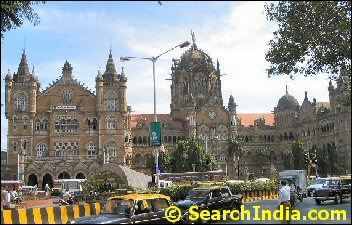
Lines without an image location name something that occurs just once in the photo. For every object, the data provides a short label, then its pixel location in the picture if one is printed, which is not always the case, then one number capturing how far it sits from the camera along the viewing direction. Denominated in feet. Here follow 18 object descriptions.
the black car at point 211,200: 69.59
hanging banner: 94.94
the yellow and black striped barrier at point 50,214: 62.49
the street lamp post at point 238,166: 323.98
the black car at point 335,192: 92.48
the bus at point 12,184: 200.46
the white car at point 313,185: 130.83
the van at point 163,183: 145.31
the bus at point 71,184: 209.58
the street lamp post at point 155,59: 101.33
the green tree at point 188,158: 258.78
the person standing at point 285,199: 60.19
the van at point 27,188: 201.33
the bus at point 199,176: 171.71
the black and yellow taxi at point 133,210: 52.60
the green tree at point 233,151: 312.52
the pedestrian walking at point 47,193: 173.27
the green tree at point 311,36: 66.39
